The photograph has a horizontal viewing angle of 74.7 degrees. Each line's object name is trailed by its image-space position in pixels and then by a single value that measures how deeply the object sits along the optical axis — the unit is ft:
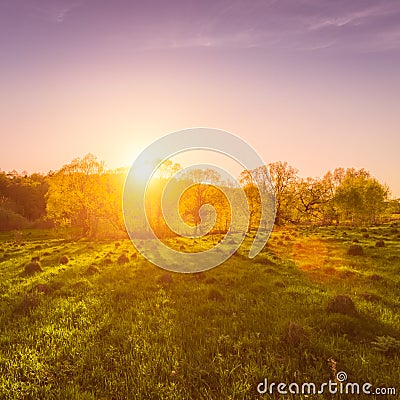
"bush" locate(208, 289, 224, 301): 34.82
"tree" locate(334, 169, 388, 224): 176.76
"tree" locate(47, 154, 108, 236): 140.81
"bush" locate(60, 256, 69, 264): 65.84
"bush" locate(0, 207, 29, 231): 207.09
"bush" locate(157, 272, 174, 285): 43.86
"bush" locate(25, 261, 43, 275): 54.54
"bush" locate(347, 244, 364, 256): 66.28
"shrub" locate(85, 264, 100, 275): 52.60
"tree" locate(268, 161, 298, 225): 127.24
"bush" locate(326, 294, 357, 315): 28.12
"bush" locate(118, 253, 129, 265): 62.86
